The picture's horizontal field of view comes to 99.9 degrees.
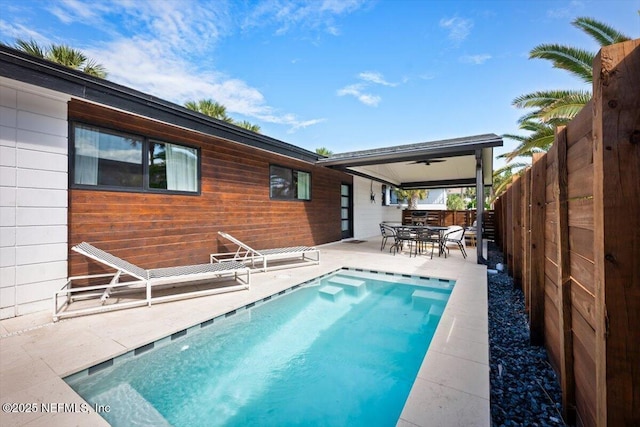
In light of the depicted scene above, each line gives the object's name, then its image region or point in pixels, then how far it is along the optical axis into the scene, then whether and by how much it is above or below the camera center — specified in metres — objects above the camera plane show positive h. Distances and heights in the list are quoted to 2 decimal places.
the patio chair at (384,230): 8.78 -0.53
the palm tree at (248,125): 17.16 +5.77
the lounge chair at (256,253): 5.75 -0.90
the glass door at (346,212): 11.09 +0.10
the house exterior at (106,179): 3.27 +0.60
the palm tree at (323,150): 22.66 +5.51
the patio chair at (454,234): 7.55 -0.58
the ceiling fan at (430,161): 8.47 +1.72
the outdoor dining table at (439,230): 7.46 -0.47
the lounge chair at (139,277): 3.48 -0.90
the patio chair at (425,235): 7.49 -0.60
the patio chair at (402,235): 7.83 -0.62
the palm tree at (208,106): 14.38 +5.85
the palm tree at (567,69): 5.59 +3.20
